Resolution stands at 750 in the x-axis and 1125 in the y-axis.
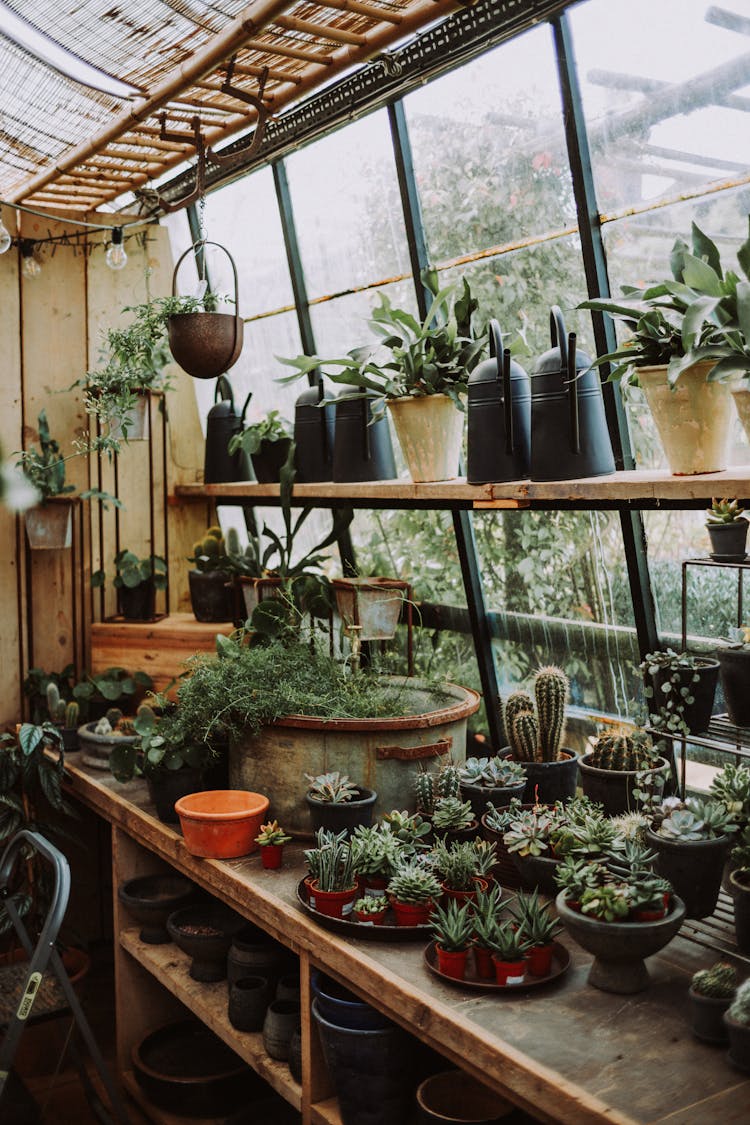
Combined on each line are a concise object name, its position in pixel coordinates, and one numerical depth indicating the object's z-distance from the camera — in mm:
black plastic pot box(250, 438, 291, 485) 4078
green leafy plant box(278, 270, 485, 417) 3000
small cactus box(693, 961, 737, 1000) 1888
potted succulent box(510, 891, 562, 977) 2172
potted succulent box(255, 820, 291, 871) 2844
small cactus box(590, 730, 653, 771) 2602
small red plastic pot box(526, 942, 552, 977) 2172
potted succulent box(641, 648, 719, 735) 2270
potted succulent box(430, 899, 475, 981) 2195
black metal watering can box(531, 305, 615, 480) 2607
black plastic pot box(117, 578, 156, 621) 4527
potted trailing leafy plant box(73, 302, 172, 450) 4238
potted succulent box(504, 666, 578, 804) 2879
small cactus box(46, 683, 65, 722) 4168
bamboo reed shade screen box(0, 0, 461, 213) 2543
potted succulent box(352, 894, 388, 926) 2404
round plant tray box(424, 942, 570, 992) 2123
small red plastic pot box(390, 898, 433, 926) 2402
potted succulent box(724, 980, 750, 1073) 1771
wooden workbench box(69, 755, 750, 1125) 1744
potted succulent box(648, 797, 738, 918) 2115
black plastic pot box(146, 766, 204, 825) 3264
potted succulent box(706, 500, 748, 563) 2195
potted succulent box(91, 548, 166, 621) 4488
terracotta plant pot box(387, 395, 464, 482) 3039
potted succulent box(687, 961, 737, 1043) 1883
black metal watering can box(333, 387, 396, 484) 3410
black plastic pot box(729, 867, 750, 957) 2057
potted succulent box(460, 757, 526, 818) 2762
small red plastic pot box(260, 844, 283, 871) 2844
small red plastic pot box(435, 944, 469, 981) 2193
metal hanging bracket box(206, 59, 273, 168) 2773
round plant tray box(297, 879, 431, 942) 2377
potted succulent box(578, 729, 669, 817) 2562
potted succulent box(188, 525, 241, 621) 4293
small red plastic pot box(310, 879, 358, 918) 2465
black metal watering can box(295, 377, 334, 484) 3771
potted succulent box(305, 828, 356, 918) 2471
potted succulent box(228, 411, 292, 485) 4060
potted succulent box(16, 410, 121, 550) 4258
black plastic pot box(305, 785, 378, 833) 2748
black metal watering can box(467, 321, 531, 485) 2770
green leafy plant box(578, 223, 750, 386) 2049
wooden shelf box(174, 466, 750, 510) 2291
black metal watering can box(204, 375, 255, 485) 4367
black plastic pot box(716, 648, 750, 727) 2137
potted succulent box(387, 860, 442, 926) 2398
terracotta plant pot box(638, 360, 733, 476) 2252
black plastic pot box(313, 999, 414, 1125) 2312
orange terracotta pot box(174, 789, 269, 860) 2930
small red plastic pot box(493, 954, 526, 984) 2129
